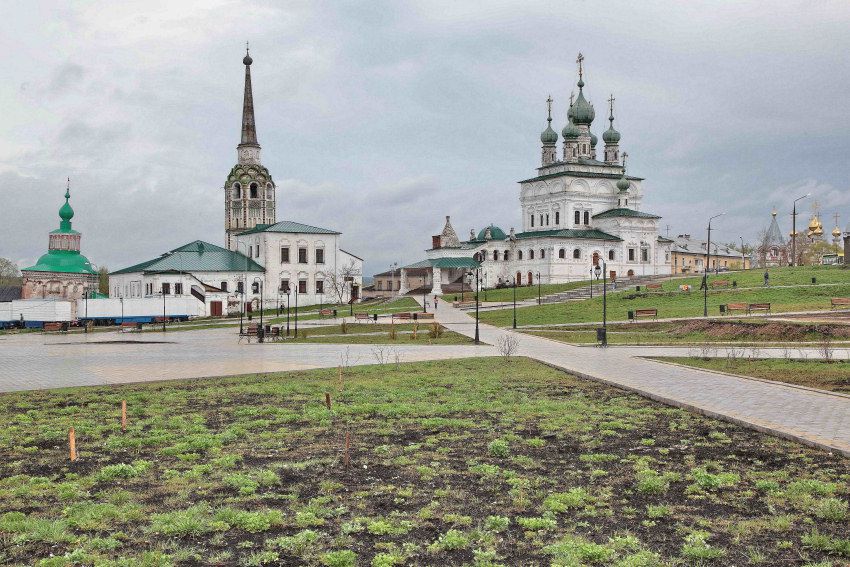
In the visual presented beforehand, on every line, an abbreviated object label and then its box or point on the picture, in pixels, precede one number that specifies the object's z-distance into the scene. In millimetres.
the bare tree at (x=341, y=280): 85519
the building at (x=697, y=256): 107000
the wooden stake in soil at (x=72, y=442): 9887
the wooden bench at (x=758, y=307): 40897
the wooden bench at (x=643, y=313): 41812
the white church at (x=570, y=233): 87312
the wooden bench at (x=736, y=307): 42781
